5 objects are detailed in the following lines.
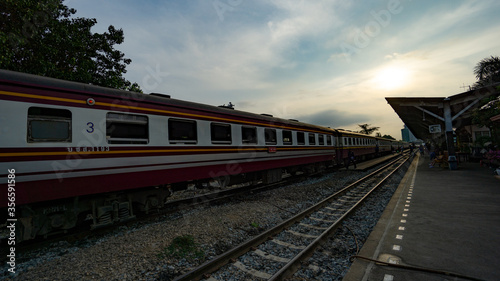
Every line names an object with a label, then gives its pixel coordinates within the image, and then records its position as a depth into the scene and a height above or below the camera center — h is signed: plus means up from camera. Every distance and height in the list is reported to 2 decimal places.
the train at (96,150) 4.26 +0.17
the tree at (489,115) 14.42 +1.75
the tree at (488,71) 24.64 +7.82
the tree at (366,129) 79.81 +6.11
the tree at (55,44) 9.45 +5.98
